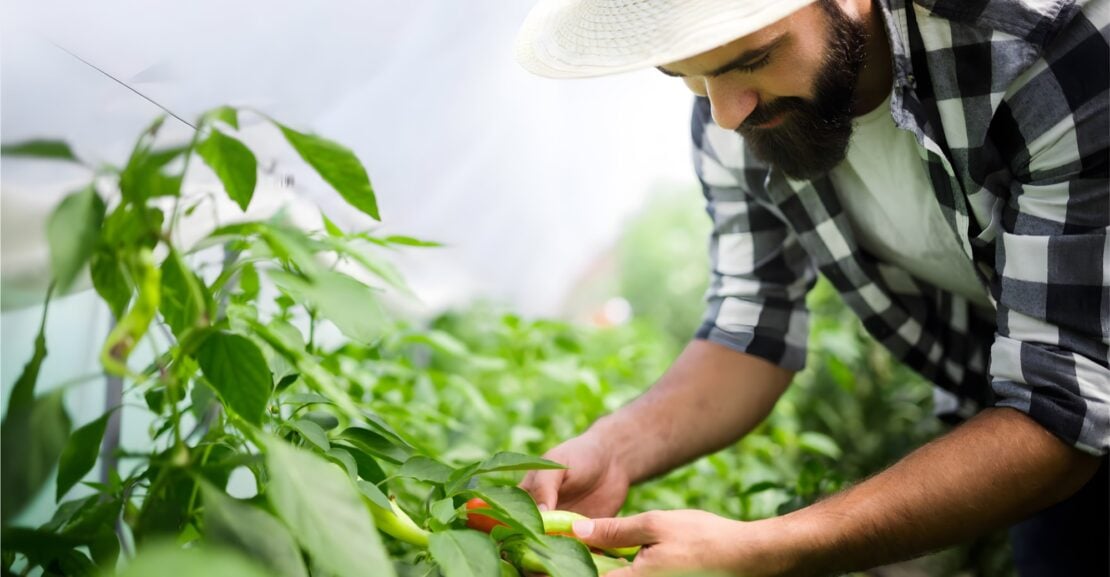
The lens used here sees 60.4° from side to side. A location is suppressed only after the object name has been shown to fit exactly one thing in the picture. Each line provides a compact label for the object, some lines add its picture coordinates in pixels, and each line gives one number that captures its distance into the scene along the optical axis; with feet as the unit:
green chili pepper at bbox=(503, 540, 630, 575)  2.34
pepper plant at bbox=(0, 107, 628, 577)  1.62
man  2.80
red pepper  2.56
